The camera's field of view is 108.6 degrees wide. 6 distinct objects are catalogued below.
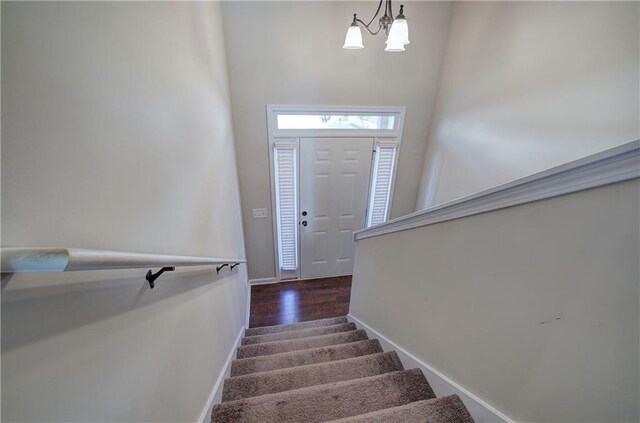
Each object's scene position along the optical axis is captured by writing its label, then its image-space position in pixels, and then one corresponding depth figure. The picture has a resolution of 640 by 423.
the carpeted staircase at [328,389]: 0.98
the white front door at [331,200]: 3.02
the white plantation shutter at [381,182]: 3.14
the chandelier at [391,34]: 1.65
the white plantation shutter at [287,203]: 2.92
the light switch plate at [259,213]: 3.14
